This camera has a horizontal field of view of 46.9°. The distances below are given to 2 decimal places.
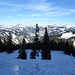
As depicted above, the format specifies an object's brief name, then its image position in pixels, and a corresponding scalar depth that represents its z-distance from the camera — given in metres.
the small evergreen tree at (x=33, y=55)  29.45
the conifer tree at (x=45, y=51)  27.17
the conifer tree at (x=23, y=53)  31.55
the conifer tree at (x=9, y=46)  41.86
